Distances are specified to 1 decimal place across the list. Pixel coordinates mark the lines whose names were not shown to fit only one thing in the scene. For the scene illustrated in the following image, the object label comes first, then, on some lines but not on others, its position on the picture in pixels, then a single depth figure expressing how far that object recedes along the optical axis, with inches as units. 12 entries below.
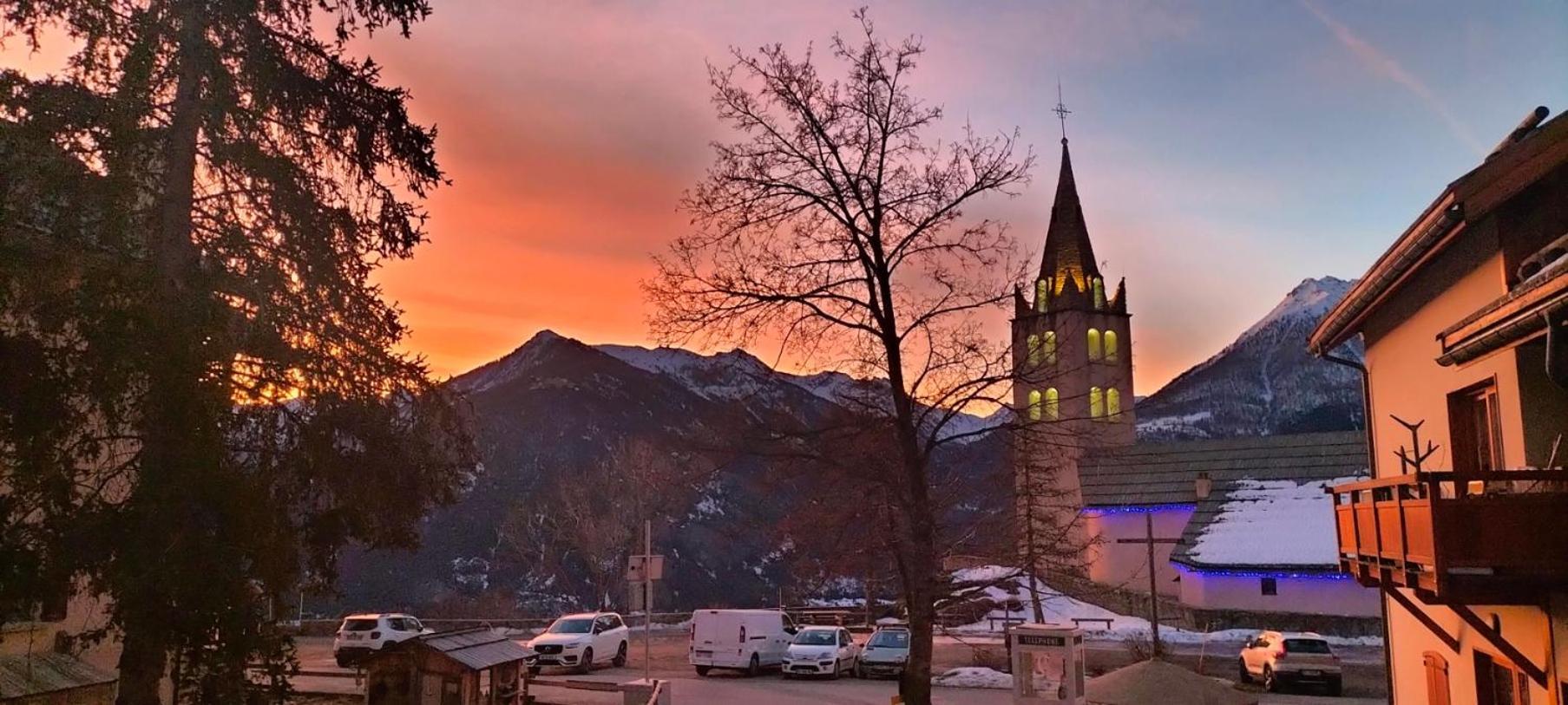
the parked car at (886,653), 1267.2
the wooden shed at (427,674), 709.9
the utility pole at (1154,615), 1185.4
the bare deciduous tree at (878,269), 638.5
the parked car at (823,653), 1263.5
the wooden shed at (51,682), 558.9
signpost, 932.6
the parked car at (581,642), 1316.4
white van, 1307.8
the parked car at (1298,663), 1098.7
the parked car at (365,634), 1318.9
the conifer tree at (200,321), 394.3
